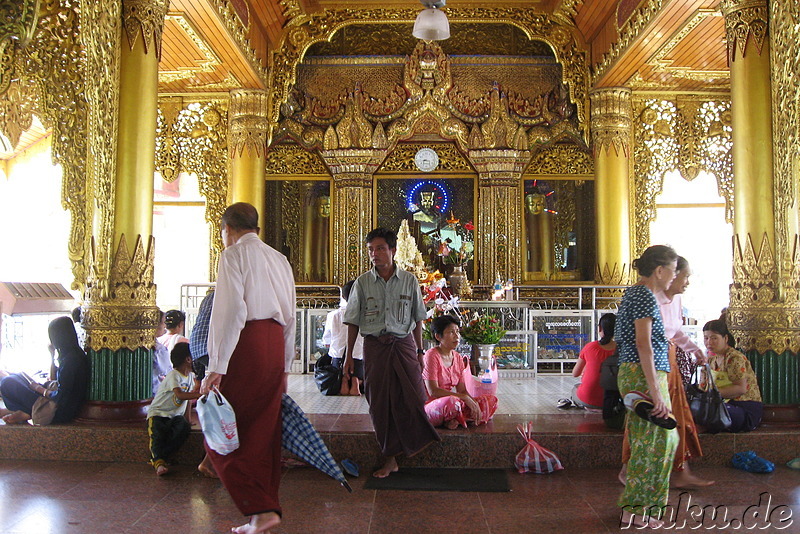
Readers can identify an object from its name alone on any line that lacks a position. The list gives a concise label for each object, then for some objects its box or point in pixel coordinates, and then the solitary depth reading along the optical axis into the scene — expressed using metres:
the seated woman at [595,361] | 5.10
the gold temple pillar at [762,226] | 4.94
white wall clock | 9.95
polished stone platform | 4.39
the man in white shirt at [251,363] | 2.96
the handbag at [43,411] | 4.59
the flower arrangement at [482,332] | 6.18
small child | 4.26
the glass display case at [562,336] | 8.30
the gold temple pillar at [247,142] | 9.39
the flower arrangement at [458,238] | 9.86
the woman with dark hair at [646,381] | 3.10
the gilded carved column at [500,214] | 9.74
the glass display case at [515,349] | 7.65
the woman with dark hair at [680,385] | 3.66
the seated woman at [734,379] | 4.51
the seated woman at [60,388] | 4.67
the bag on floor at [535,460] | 4.23
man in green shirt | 4.09
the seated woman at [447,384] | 4.55
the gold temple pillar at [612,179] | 9.23
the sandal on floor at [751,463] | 4.20
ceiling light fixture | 6.16
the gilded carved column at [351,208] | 9.78
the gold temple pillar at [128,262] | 4.80
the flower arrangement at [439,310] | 6.89
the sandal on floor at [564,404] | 5.56
